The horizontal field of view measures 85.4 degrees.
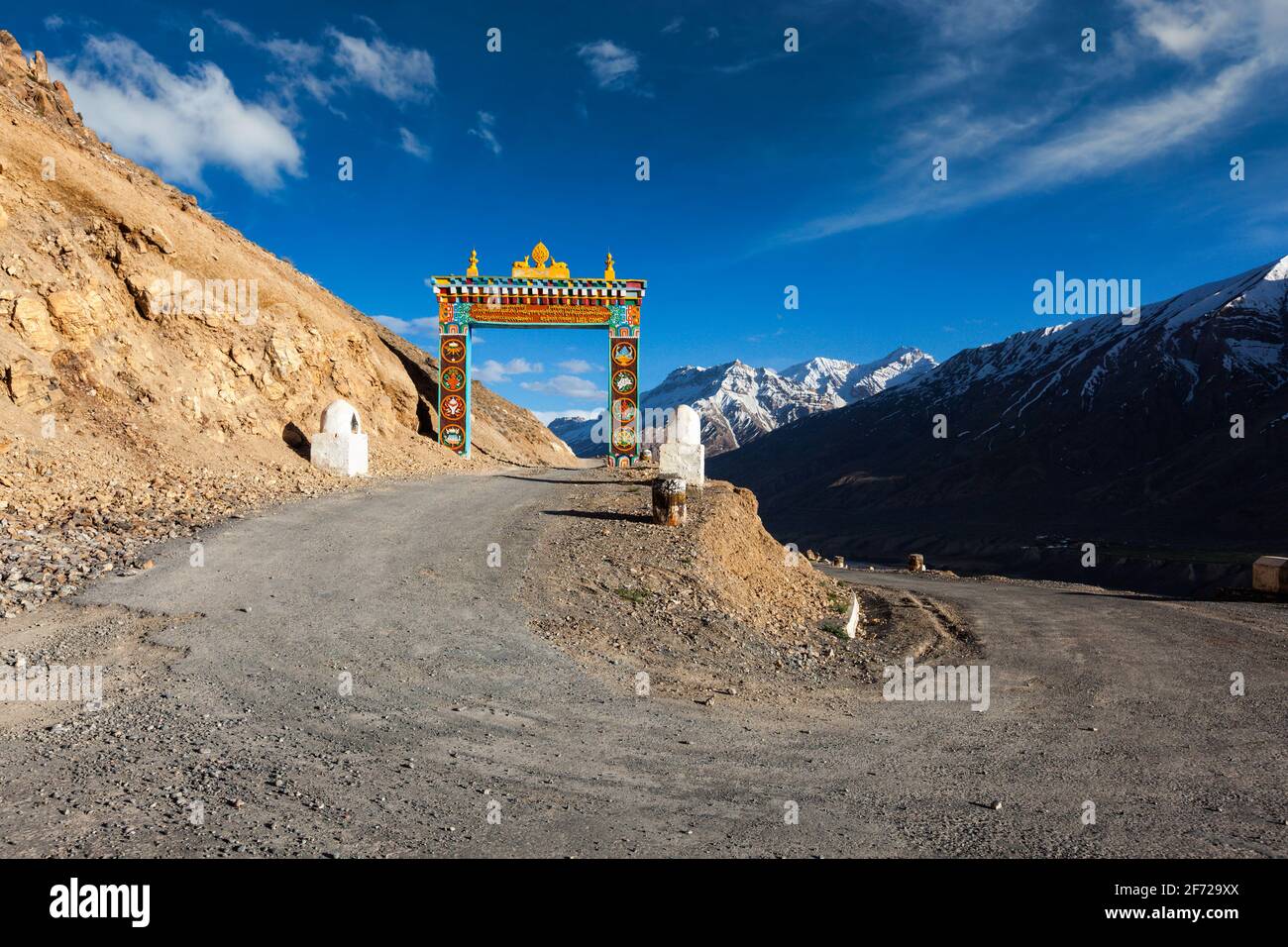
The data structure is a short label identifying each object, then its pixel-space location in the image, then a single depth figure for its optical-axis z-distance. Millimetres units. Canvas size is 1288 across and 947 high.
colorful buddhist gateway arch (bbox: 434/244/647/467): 27359
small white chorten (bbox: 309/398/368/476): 17766
